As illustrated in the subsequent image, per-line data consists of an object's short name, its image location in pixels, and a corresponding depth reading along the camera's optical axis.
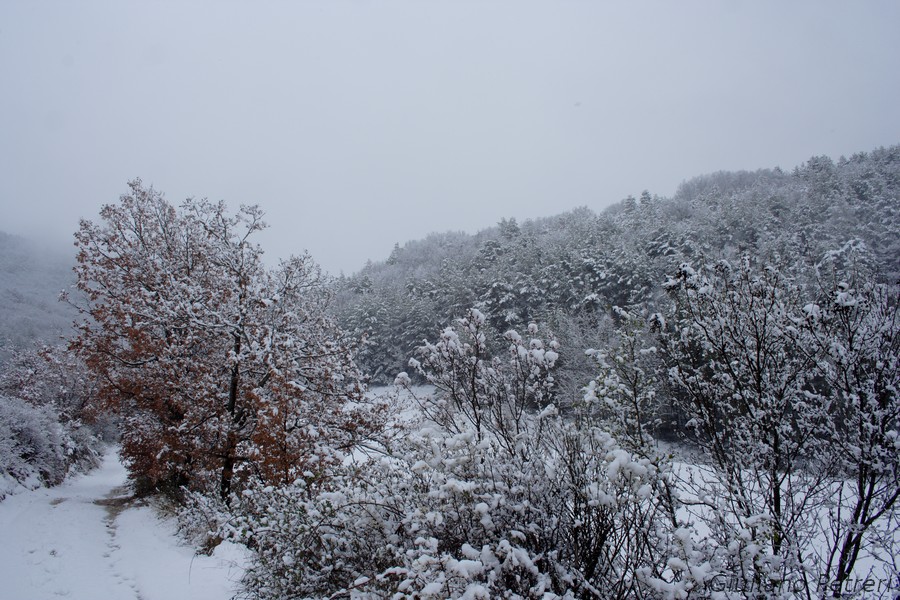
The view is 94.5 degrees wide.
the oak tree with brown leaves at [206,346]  8.59
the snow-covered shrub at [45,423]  11.82
